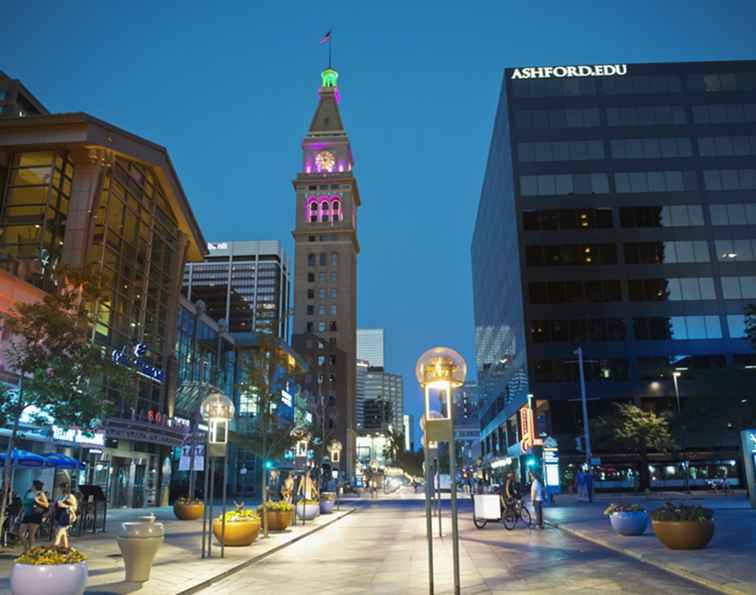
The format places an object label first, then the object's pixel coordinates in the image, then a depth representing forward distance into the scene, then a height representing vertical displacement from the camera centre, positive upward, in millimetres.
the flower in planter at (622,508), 22484 -1197
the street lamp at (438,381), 11148 +1608
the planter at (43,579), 10227 -1500
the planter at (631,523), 22031 -1611
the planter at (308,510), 32875 -1693
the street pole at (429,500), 10961 -430
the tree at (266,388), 28328 +3620
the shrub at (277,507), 27125 -1263
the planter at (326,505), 40719 -1776
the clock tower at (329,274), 131625 +40412
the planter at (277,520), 26891 -1728
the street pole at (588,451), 47938 +1490
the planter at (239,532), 20734 -1681
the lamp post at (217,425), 18750 +1430
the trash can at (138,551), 13797 -1478
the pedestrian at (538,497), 27438 -966
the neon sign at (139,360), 35984 +6244
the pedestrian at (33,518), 18250 -1072
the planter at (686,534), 17734 -1597
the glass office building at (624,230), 71250 +25898
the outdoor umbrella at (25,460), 22953 +583
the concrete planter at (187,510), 33625 -1686
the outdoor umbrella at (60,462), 25097 +545
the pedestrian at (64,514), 17297 -924
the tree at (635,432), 58781 +3393
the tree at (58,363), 20359 +3421
